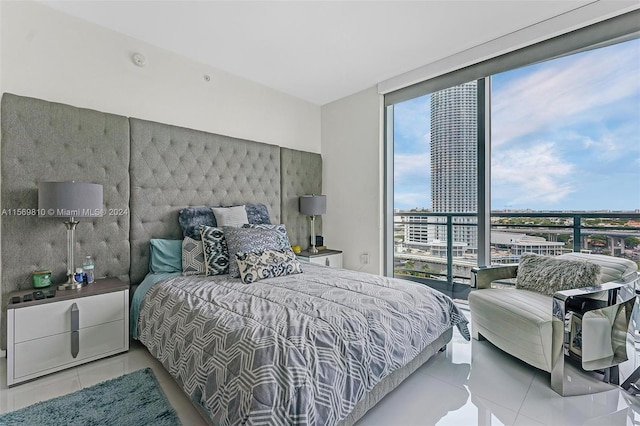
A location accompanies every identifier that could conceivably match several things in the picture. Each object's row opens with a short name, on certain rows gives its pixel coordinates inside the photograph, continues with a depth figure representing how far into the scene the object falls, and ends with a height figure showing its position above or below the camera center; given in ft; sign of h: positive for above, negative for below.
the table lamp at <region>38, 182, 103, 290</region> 6.49 +0.24
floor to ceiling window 8.55 +1.83
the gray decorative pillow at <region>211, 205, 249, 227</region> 9.55 -0.07
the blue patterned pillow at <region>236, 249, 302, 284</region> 7.36 -1.36
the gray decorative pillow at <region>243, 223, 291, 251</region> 9.16 -0.51
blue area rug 4.98 -3.55
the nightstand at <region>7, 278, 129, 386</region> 6.05 -2.62
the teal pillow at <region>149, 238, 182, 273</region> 8.49 -1.27
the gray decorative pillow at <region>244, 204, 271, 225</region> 10.54 -0.01
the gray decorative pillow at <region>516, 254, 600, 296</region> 6.69 -1.50
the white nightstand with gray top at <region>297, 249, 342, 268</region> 11.97 -1.84
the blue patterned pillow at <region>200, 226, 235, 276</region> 8.10 -1.09
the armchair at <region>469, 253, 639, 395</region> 5.81 -2.18
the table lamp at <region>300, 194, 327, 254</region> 12.40 +0.34
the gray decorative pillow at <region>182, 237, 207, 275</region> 8.25 -1.27
